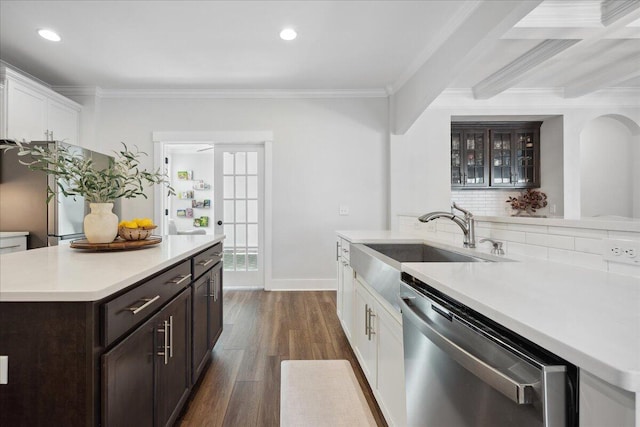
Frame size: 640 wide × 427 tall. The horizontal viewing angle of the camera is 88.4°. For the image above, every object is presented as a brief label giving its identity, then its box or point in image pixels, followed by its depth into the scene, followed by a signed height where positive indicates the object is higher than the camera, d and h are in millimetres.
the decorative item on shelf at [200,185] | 8258 +708
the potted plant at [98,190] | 1614 +117
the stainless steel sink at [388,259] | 1390 -264
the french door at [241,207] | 4523 +93
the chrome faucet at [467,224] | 1840 -56
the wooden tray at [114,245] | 1669 -164
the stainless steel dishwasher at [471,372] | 548 -333
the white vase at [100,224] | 1694 -55
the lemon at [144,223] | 1880 -55
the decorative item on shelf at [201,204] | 8281 +243
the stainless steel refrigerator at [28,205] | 3199 +80
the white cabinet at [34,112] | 3195 +1103
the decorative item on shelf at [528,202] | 5031 +195
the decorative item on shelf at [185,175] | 8227 +965
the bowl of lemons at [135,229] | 1841 -89
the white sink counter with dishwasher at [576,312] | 450 -201
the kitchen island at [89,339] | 891 -380
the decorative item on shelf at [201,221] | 8234 -187
